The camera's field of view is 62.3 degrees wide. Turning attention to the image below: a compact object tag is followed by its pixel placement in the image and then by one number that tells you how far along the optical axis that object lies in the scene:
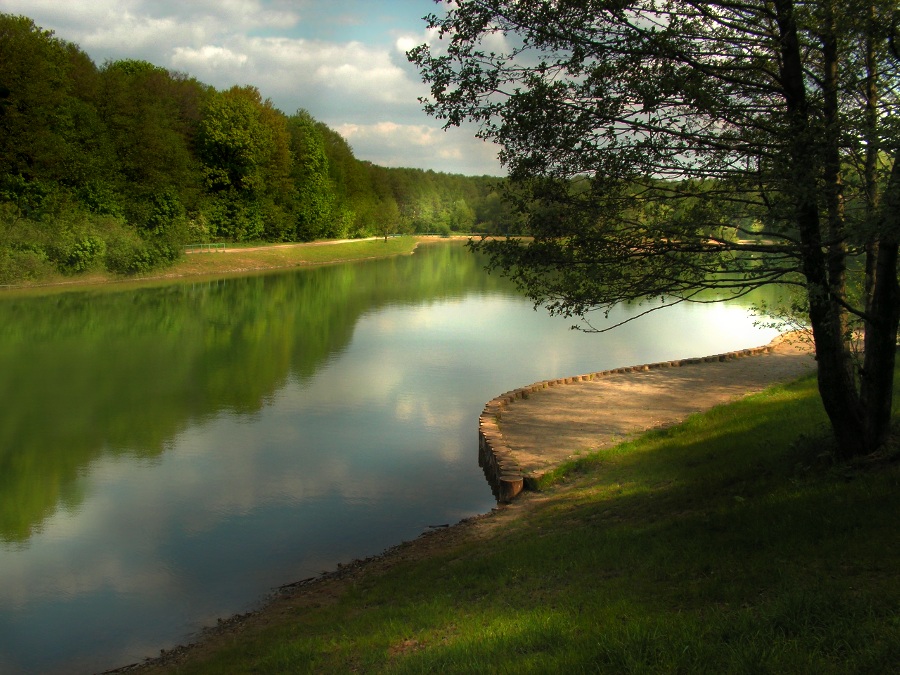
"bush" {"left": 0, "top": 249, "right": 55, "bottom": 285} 30.81
